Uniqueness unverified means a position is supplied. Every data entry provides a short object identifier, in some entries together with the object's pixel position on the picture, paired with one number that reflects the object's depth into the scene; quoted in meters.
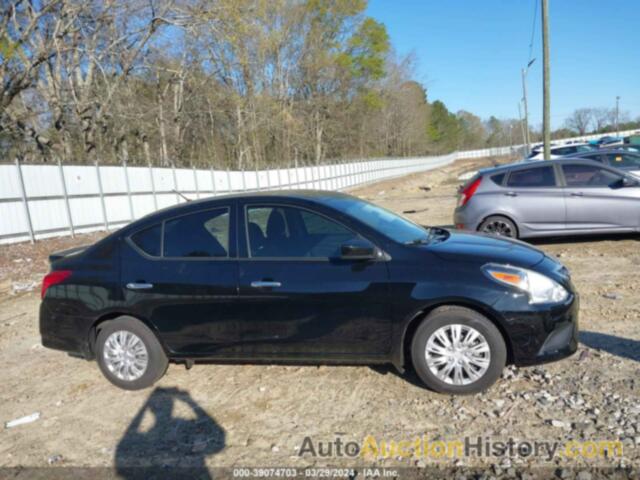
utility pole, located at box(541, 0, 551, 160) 15.72
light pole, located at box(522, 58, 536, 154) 46.41
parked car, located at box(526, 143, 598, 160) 21.23
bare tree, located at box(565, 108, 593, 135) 112.12
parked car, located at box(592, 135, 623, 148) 35.00
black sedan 3.53
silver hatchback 7.92
